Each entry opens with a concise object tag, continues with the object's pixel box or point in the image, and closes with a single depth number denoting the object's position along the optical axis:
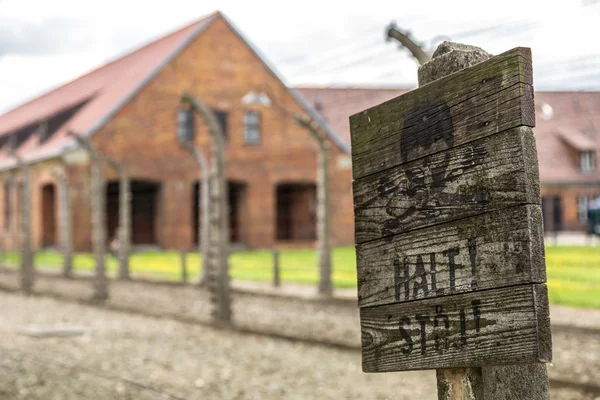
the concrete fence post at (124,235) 19.22
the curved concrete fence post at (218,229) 11.67
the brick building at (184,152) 28.39
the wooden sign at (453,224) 2.06
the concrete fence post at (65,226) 20.42
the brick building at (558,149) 39.53
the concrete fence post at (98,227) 15.41
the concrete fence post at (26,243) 18.75
